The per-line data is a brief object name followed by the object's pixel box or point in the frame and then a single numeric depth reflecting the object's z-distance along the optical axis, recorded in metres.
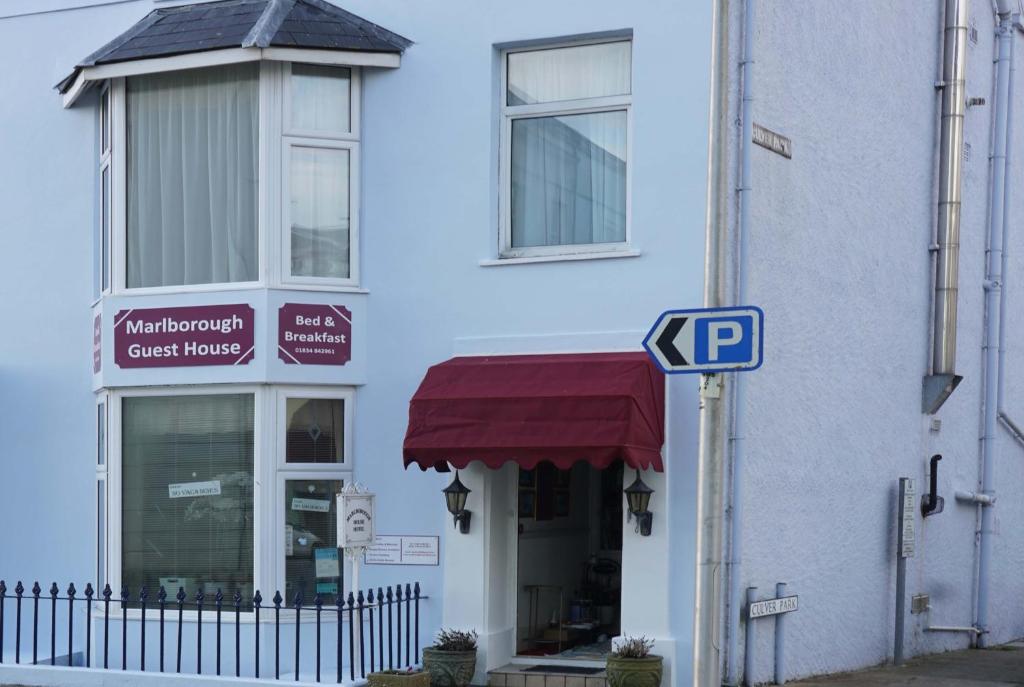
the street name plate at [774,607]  12.91
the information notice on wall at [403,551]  13.41
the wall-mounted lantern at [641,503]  12.40
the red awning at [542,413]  12.01
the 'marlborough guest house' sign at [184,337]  13.53
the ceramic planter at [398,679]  12.02
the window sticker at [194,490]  13.80
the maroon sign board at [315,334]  13.48
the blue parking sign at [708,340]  9.45
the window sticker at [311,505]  13.66
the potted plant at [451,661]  12.70
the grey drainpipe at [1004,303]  18.27
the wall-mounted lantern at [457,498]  13.01
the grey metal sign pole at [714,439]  9.52
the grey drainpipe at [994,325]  17.94
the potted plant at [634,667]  11.99
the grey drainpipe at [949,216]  16.64
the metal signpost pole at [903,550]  15.82
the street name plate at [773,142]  13.20
